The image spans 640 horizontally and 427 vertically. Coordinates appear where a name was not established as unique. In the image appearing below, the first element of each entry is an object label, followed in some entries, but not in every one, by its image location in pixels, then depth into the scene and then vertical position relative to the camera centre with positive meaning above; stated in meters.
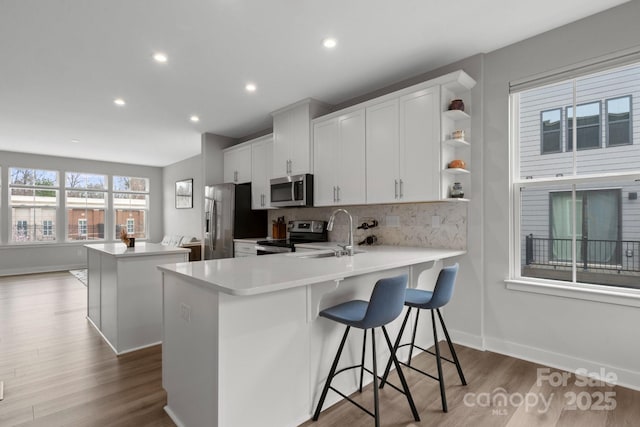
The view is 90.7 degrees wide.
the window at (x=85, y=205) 7.48 +0.24
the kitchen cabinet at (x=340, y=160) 3.41 +0.62
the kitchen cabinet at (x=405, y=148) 2.82 +0.63
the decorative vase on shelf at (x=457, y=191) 2.82 +0.21
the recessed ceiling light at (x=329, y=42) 2.60 +1.44
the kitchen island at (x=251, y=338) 1.52 -0.67
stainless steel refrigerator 4.74 -0.07
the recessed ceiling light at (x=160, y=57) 2.80 +1.42
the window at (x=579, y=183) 2.29 +0.24
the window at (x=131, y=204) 8.16 +0.28
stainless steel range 3.82 -0.31
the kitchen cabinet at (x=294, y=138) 3.93 +1.00
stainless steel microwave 3.91 +0.30
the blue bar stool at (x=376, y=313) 1.66 -0.57
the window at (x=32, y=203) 6.83 +0.26
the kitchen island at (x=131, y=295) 2.87 -0.76
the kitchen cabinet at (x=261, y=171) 4.65 +0.65
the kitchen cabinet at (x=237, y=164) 5.01 +0.83
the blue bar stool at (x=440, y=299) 2.01 -0.58
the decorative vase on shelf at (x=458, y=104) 2.77 +0.96
